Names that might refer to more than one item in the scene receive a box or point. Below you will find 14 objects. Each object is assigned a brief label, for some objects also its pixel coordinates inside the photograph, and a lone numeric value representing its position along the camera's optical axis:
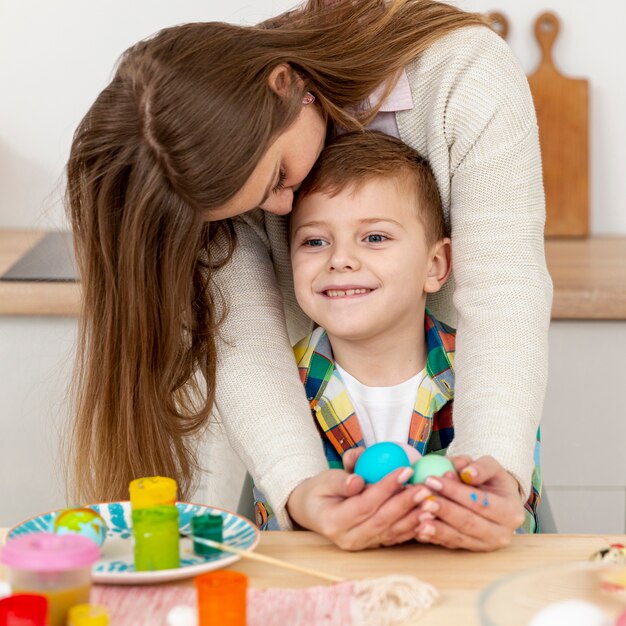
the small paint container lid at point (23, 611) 1.12
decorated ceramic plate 1.25
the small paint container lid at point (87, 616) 1.15
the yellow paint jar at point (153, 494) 1.30
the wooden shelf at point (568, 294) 2.17
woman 1.49
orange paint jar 1.15
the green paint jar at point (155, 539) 1.25
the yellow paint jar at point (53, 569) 1.15
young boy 1.65
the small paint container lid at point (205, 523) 1.28
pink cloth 1.20
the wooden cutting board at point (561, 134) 2.51
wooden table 1.26
